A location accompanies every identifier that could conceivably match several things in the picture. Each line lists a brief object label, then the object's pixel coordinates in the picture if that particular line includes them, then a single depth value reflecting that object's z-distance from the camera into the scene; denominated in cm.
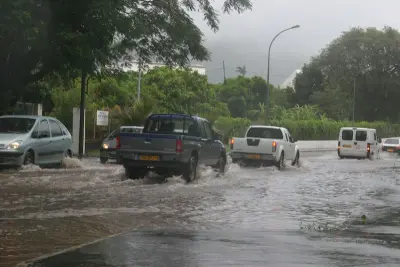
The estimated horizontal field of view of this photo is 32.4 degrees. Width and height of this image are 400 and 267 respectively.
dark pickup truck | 1741
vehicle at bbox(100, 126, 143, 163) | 2580
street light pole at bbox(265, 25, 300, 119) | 4381
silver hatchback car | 1819
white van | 3828
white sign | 3022
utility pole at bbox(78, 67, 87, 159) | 2822
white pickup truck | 2522
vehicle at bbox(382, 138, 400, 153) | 5326
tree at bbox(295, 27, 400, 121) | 7788
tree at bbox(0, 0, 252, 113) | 1705
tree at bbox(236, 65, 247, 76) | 14312
